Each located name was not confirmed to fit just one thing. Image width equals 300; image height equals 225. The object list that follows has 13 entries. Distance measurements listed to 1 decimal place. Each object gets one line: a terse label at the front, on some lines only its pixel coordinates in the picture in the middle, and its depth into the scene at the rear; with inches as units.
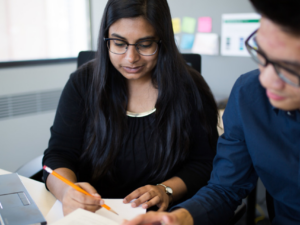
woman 43.1
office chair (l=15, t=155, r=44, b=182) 46.0
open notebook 31.0
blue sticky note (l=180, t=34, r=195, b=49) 90.8
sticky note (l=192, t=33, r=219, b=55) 85.2
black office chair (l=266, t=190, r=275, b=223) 34.0
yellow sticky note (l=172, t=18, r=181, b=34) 92.6
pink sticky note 85.5
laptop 28.7
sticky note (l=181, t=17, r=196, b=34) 89.2
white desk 33.3
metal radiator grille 92.8
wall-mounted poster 77.6
